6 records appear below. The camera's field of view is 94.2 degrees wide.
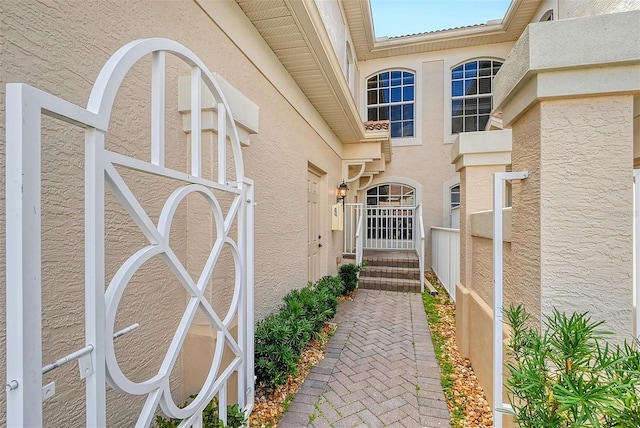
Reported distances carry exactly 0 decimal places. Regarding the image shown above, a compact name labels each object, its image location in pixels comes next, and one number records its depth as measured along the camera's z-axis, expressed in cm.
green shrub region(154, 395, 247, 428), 177
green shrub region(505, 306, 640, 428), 91
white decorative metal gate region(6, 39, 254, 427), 76
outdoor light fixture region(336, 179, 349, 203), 680
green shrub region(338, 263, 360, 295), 601
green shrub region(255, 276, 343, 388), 259
